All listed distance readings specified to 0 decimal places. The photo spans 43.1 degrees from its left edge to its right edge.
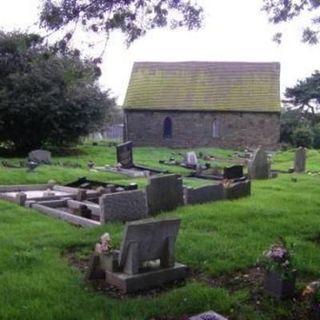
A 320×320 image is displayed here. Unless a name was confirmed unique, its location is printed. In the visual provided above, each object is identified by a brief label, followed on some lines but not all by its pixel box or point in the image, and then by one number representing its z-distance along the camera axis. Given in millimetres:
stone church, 29348
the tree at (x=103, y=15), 5235
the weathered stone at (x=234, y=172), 10290
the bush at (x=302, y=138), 30965
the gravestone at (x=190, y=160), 17052
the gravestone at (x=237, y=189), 8672
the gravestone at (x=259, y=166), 13222
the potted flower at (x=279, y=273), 4064
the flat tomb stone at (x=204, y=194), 8034
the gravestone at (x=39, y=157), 15763
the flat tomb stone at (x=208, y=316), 3496
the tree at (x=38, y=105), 18902
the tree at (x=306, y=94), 43191
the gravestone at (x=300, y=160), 16174
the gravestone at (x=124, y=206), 6629
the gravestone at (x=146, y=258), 4275
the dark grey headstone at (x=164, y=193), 7355
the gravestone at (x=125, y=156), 15295
